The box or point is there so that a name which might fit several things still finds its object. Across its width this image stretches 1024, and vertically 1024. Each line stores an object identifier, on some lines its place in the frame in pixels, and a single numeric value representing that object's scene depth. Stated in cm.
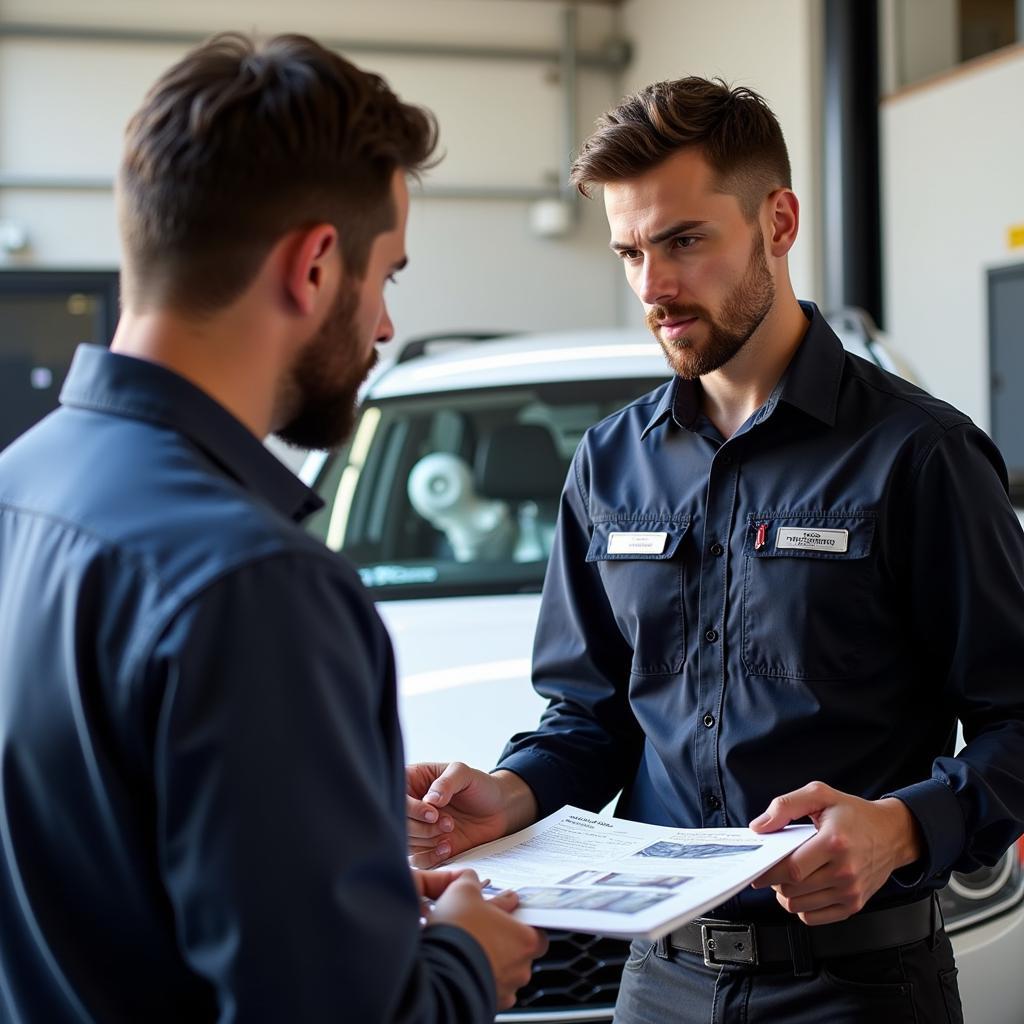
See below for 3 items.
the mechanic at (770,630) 144
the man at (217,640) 82
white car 273
